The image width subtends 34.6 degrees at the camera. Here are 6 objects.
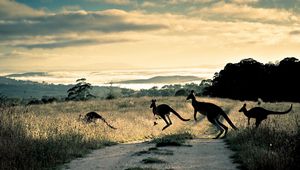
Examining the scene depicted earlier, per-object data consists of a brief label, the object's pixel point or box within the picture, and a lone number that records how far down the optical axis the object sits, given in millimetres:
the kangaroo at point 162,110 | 23734
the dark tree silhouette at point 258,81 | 78312
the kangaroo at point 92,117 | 22875
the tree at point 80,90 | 107062
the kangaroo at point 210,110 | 21516
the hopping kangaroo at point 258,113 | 19648
